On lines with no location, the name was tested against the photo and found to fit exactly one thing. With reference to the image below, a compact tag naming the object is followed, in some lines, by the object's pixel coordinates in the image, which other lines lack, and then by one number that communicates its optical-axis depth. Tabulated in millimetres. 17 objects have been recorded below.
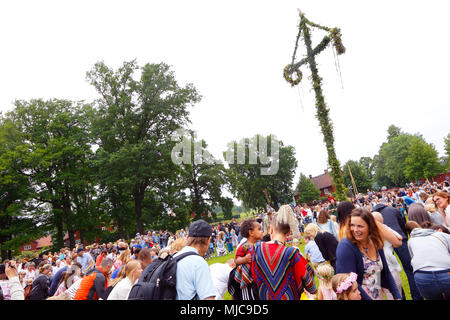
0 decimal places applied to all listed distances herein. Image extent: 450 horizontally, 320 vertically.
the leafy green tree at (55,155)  25094
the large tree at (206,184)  39731
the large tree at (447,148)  57828
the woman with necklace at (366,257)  2594
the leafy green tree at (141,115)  24672
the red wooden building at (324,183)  70812
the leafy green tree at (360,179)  60719
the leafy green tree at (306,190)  59500
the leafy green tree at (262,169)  51531
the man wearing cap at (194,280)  2291
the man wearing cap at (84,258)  11328
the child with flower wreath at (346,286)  2413
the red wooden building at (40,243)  61494
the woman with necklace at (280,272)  2408
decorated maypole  11578
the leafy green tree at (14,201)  22688
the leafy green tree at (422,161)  50844
